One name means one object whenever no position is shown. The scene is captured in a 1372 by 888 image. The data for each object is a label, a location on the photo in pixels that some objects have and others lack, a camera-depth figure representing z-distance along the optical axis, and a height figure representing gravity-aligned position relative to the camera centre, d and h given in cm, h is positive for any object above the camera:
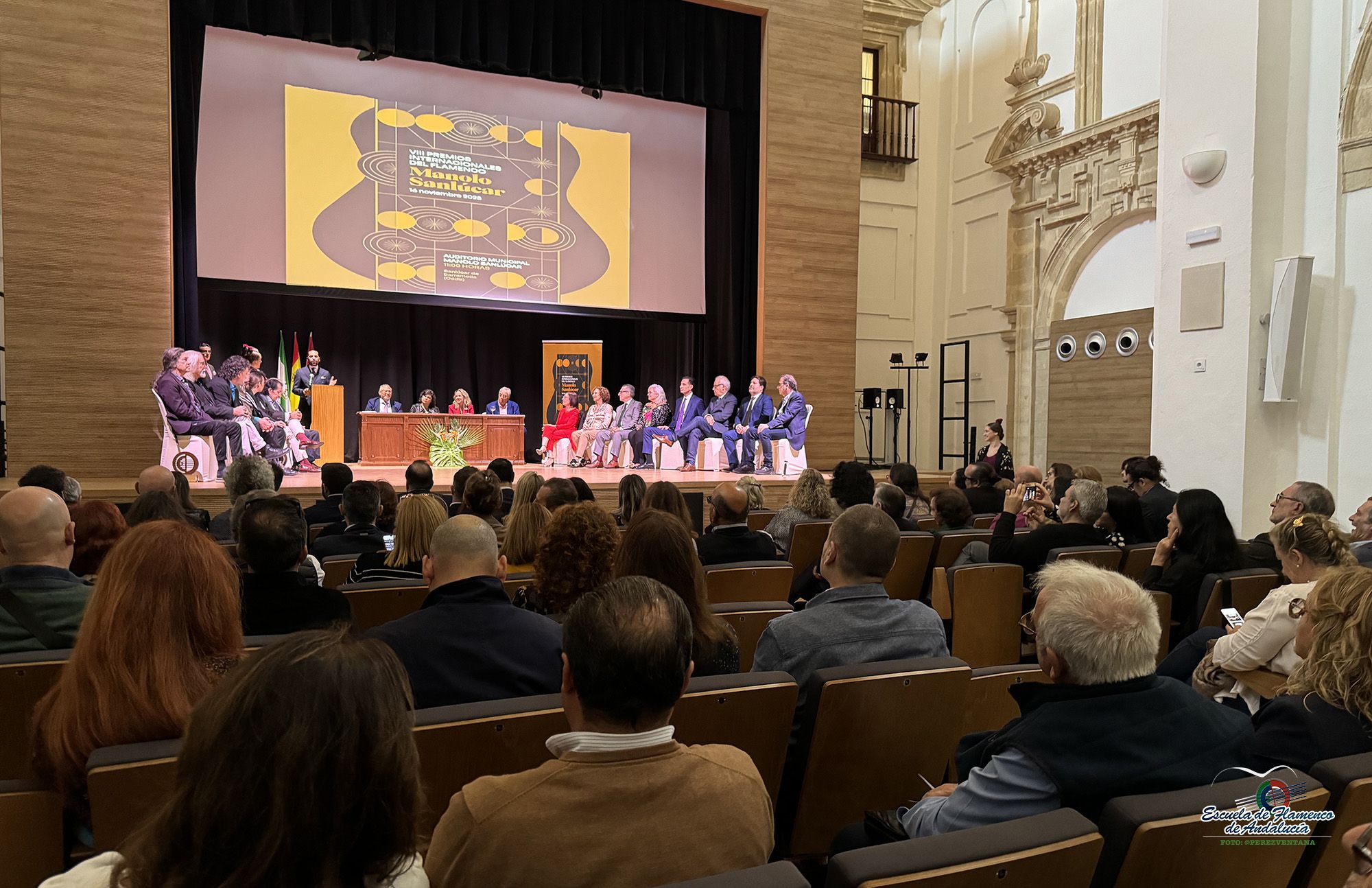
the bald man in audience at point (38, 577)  190 -37
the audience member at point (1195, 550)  313 -43
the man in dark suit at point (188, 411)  703 -1
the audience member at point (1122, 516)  420 -43
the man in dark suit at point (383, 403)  1003 +10
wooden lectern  975 -5
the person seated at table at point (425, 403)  998 +11
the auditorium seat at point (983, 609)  306 -65
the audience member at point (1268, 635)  199 -47
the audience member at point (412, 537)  293 -40
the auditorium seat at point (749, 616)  240 -52
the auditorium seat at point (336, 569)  313 -54
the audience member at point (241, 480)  397 -30
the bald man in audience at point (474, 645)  176 -45
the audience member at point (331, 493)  432 -40
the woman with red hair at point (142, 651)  129 -36
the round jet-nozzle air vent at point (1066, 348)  1024 +82
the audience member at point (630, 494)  394 -34
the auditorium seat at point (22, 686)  167 -51
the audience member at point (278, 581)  209 -40
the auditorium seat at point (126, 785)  117 -48
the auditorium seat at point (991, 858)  92 -45
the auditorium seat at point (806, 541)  384 -52
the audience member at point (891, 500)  390 -35
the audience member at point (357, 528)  339 -44
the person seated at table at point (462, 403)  1020 +11
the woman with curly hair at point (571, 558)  230 -36
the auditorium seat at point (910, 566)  367 -60
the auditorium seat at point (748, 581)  300 -54
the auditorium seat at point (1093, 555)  329 -48
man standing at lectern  1007 +37
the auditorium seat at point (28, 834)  116 -55
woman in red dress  1060 -9
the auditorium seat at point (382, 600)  255 -52
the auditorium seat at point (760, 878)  85 -43
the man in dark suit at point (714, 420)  960 -4
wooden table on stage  955 -26
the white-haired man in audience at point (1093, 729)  125 -43
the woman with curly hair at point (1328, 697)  144 -44
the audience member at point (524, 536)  295 -39
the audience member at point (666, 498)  328 -30
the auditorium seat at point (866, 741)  169 -62
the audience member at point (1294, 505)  322 -29
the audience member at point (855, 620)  194 -44
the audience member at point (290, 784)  73 -30
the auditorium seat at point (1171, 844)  105 -49
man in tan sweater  97 -42
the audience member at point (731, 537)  334 -44
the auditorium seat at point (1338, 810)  117 -49
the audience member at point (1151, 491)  453 -35
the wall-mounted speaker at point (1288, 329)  546 +56
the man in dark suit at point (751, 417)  944 +1
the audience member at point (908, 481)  510 -35
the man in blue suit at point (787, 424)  920 -7
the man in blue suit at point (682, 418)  972 -2
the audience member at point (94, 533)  266 -36
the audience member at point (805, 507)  406 -40
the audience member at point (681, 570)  200 -35
